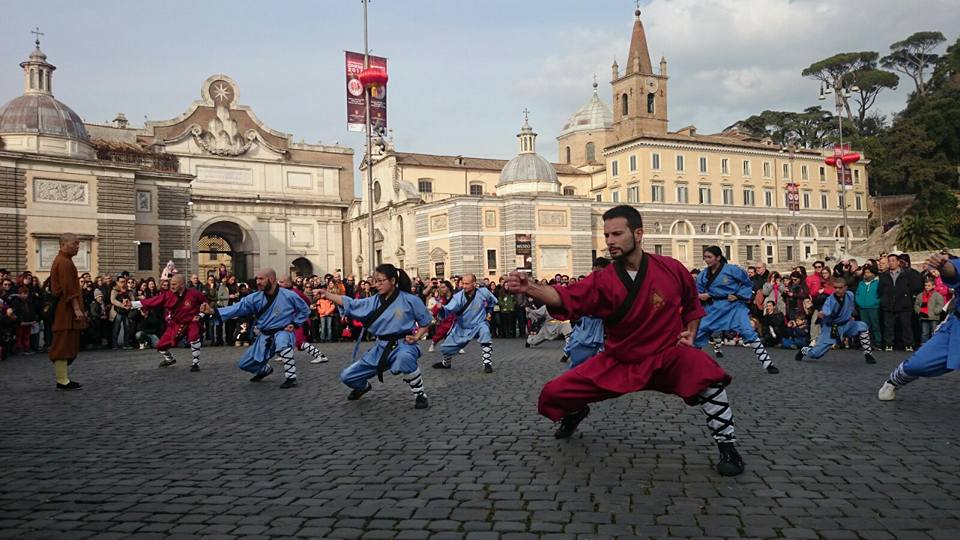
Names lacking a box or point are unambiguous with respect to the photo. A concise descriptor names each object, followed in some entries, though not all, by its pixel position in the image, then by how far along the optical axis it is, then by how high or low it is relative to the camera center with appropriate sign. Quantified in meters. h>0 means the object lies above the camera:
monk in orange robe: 10.69 -0.14
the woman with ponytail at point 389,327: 8.73 -0.39
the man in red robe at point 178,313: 14.07 -0.22
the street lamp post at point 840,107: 35.62 +8.68
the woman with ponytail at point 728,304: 11.55 -0.31
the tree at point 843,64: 80.38 +23.89
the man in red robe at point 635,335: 5.45 -0.37
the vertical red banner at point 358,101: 24.98 +6.69
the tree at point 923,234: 42.12 +2.59
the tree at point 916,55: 77.12 +23.88
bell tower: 74.81 +19.81
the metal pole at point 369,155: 24.67 +4.71
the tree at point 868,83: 76.88 +20.80
